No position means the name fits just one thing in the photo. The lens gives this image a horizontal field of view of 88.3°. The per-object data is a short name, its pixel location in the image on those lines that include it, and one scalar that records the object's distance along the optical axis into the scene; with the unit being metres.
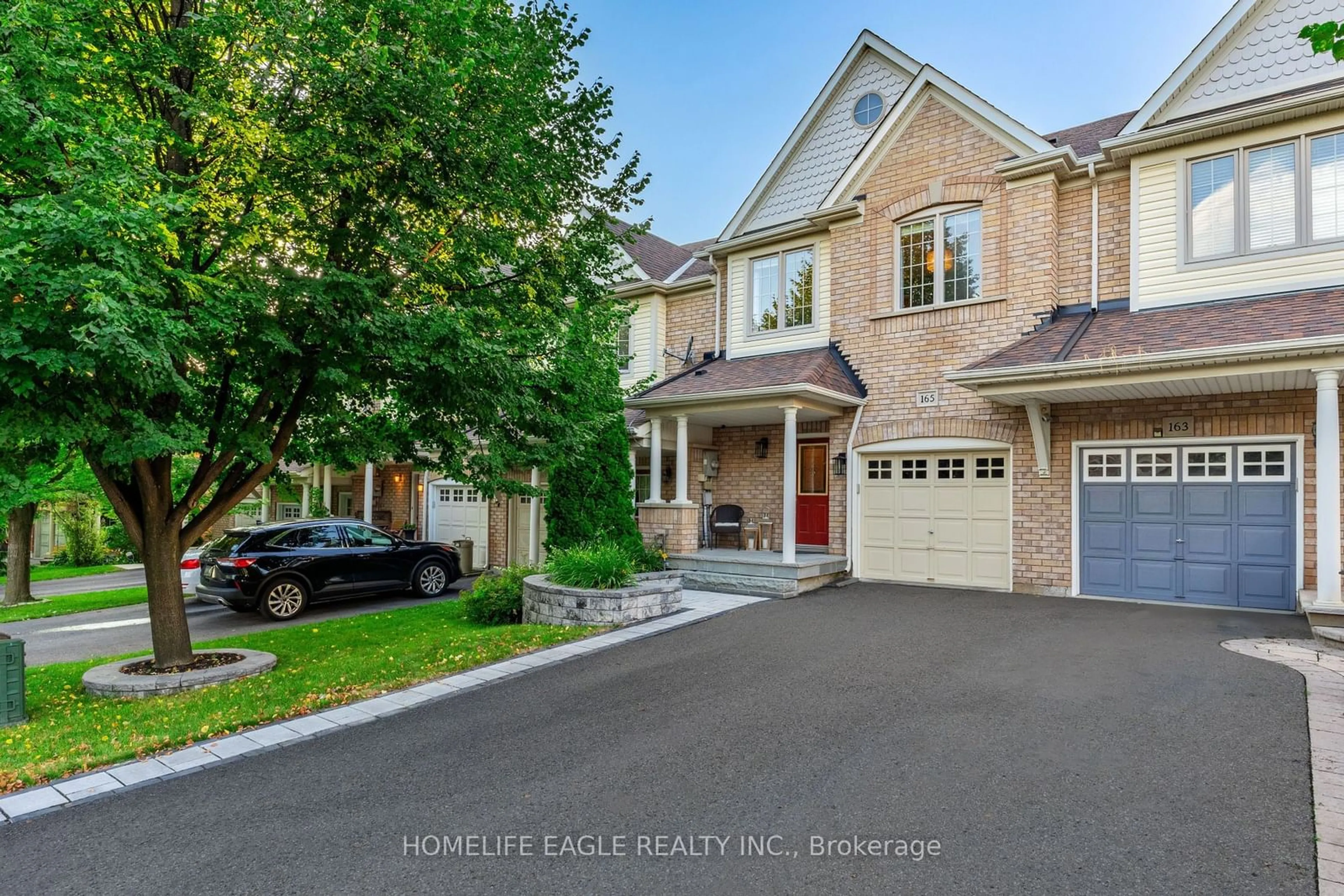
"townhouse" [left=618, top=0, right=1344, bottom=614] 8.73
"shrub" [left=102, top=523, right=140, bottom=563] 22.41
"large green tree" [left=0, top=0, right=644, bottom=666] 4.69
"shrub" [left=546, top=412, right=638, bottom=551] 11.62
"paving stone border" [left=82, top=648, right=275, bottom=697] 6.34
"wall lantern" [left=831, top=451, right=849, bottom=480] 12.16
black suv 10.80
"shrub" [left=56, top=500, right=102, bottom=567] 21.73
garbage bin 16.19
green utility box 5.51
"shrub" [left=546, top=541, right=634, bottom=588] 9.00
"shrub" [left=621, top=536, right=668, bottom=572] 11.14
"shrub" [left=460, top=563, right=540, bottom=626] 9.76
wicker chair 13.43
